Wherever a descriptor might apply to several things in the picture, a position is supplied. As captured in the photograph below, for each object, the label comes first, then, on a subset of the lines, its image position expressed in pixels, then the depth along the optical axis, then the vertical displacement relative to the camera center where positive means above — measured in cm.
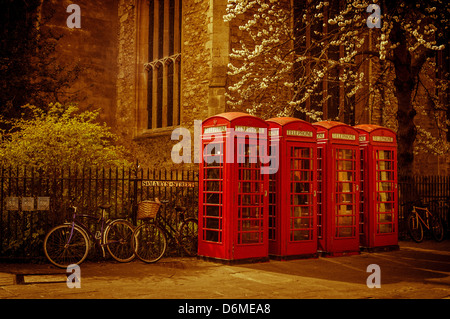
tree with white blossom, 1284 +333
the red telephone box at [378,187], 1040 -27
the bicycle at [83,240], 815 -112
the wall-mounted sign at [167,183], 976 -18
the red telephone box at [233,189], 846 -25
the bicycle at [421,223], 1234 -123
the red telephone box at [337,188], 958 -26
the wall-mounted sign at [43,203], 885 -50
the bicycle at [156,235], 880 -112
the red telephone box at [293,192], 895 -31
